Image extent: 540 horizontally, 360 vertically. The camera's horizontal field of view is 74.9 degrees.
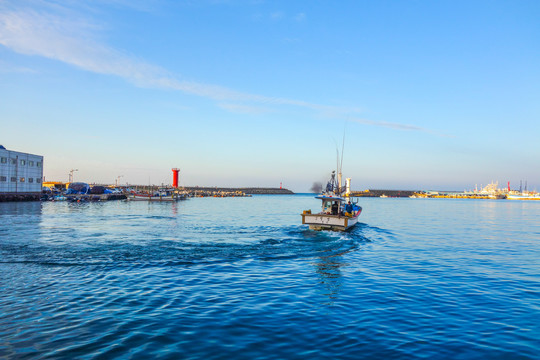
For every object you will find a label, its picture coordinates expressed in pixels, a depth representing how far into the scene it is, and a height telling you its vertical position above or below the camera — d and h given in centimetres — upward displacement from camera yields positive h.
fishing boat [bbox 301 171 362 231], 3478 -271
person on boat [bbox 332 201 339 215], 3668 -195
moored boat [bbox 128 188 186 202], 12712 -375
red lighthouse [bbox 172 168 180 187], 18200 +604
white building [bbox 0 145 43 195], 8838 +333
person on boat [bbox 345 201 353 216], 3808 -199
